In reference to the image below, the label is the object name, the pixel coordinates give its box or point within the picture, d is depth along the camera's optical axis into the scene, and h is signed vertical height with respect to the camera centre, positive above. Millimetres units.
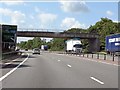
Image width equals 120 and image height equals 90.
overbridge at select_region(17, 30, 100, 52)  102125 +3607
